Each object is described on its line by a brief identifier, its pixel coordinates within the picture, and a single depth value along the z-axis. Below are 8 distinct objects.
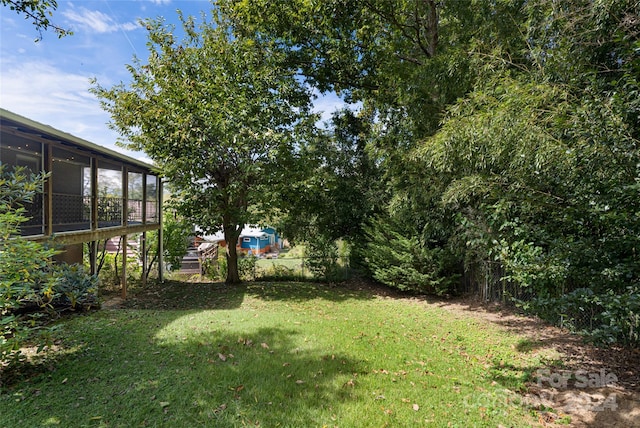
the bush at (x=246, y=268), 12.41
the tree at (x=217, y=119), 9.52
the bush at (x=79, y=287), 5.40
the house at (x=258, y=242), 25.17
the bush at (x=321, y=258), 11.95
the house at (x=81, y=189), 6.30
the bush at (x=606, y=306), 3.05
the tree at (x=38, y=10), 4.16
